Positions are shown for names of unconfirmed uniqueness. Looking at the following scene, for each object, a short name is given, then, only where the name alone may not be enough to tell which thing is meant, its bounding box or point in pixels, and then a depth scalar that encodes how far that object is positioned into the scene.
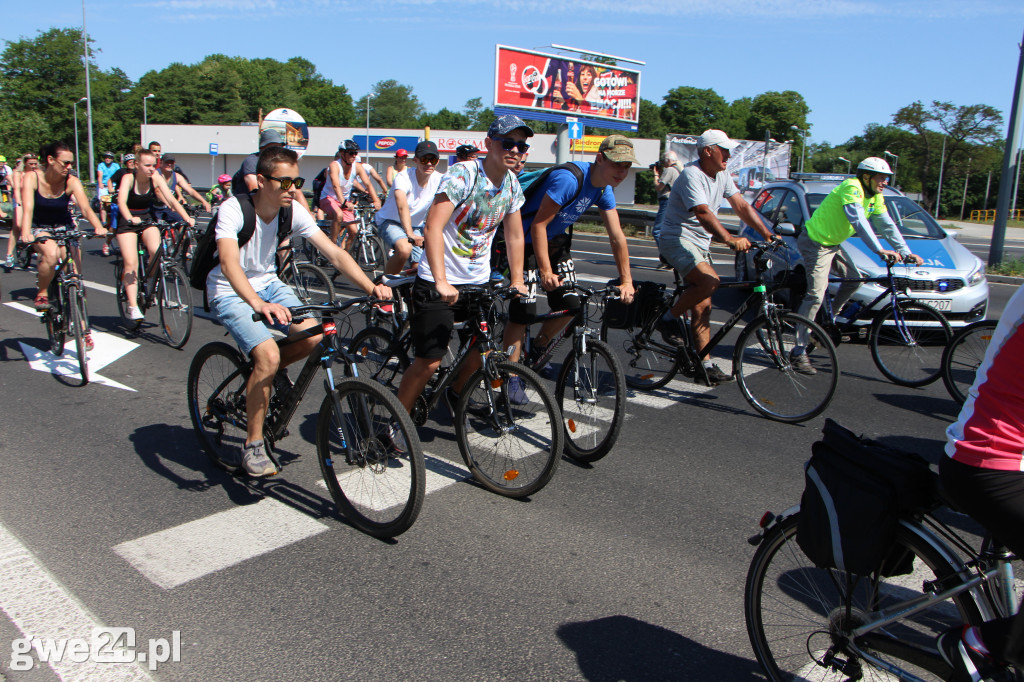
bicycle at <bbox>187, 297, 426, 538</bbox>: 3.75
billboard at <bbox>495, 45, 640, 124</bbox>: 33.62
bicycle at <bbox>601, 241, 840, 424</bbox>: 5.80
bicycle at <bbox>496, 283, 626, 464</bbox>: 4.79
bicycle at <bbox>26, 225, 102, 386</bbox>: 6.61
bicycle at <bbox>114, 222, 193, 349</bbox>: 8.04
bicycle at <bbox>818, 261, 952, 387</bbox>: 6.90
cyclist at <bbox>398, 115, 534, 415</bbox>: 4.46
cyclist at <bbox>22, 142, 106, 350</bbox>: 7.13
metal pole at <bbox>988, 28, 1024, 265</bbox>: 15.38
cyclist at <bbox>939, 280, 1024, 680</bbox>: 2.07
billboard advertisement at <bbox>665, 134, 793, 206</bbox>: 34.69
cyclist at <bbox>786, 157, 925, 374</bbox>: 7.25
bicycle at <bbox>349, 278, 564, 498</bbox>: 4.24
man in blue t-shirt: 5.30
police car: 8.45
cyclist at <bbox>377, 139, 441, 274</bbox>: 8.16
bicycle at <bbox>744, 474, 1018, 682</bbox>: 2.18
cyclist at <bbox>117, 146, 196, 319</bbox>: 8.40
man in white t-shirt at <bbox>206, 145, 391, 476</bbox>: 4.18
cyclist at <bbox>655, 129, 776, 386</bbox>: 6.27
